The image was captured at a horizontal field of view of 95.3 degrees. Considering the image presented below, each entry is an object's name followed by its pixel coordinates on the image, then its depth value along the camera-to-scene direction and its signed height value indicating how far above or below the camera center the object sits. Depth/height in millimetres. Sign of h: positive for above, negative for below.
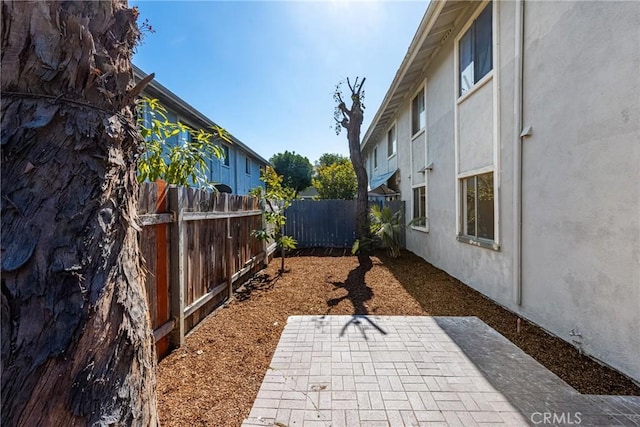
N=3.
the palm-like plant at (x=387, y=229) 9414 -605
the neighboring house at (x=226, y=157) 8750 +3317
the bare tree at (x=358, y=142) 10664 +2595
